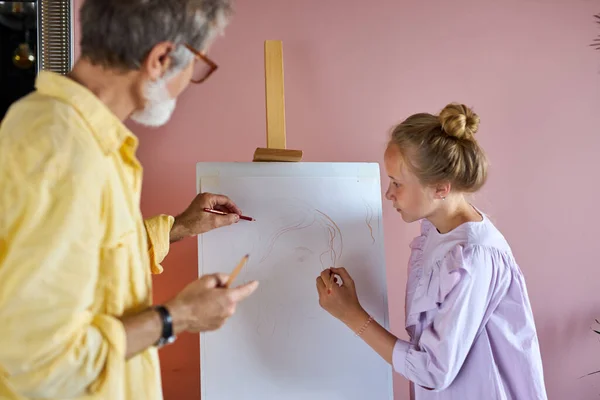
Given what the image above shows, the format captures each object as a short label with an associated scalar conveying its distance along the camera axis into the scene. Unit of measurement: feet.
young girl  4.19
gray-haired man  2.43
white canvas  4.63
